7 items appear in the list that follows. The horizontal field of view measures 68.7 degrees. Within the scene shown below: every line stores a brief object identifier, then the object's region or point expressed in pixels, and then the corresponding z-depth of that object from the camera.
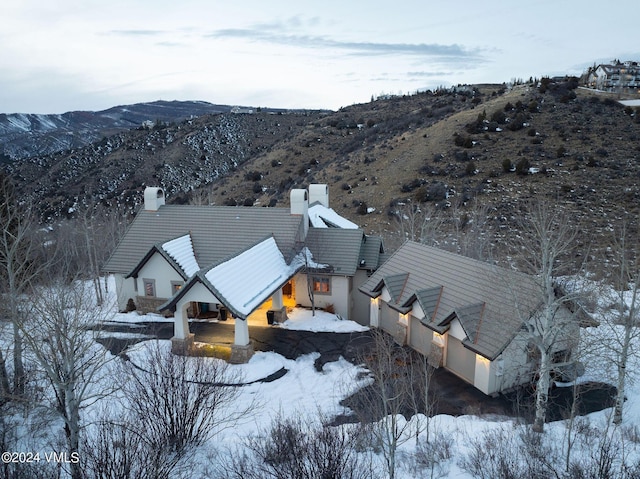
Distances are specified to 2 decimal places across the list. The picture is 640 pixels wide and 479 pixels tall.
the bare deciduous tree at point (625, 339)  15.70
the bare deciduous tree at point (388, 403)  11.61
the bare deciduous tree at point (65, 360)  12.30
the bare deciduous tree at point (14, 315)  17.30
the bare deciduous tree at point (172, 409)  12.84
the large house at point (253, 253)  27.83
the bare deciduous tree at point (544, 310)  14.70
